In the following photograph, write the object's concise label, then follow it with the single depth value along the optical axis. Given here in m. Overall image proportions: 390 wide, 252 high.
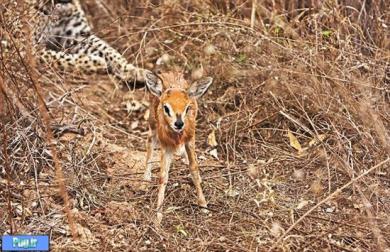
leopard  12.19
